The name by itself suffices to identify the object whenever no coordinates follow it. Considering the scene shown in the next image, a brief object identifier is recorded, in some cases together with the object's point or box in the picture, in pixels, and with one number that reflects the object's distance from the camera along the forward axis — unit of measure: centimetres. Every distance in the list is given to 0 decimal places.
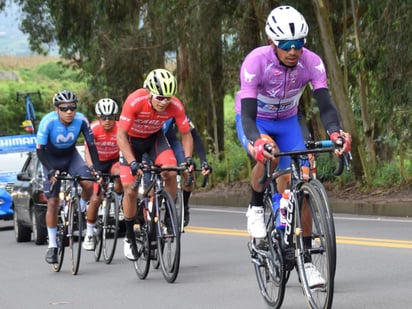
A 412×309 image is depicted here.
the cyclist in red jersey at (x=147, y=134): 1035
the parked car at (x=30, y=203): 1623
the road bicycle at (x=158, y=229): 1018
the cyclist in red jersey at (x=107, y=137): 1382
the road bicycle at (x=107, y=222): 1264
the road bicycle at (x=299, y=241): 664
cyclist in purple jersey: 746
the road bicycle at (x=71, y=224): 1188
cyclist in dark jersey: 1161
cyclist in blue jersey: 1227
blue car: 2120
